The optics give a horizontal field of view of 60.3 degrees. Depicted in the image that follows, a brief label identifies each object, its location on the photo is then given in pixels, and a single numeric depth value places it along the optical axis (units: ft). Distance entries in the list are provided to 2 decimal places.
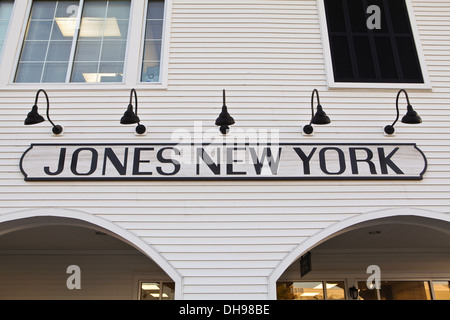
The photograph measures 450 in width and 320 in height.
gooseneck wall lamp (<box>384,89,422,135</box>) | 15.26
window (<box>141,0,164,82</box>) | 18.47
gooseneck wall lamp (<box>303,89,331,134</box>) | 15.25
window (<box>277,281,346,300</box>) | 22.38
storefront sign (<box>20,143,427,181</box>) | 16.16
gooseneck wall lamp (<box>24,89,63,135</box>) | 14.83
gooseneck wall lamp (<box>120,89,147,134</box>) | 14.92
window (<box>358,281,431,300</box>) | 22.29
